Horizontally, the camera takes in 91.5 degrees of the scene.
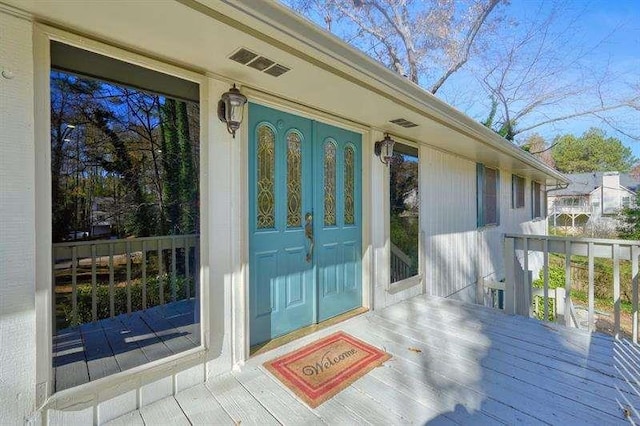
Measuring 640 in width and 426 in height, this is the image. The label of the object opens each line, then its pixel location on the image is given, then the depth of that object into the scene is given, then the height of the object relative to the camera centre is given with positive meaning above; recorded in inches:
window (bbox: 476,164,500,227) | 232.2 +12.1
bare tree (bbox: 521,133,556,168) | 633.8 +149.3
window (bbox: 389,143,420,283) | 149.3 -0.6
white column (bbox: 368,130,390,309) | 136.9 -6.5
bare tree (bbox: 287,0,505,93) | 356.2 +218.4
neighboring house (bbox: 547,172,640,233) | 989.8 +38.1
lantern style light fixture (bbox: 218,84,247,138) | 84.1 +28.4
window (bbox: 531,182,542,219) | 399.2 +12.1
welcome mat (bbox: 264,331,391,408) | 79.3 -44.6
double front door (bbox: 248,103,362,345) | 100.0 -3.7
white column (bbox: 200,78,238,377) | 83.0 -5.0
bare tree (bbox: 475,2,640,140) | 382.6 +183.0
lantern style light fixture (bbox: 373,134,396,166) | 137.8 +27.4
